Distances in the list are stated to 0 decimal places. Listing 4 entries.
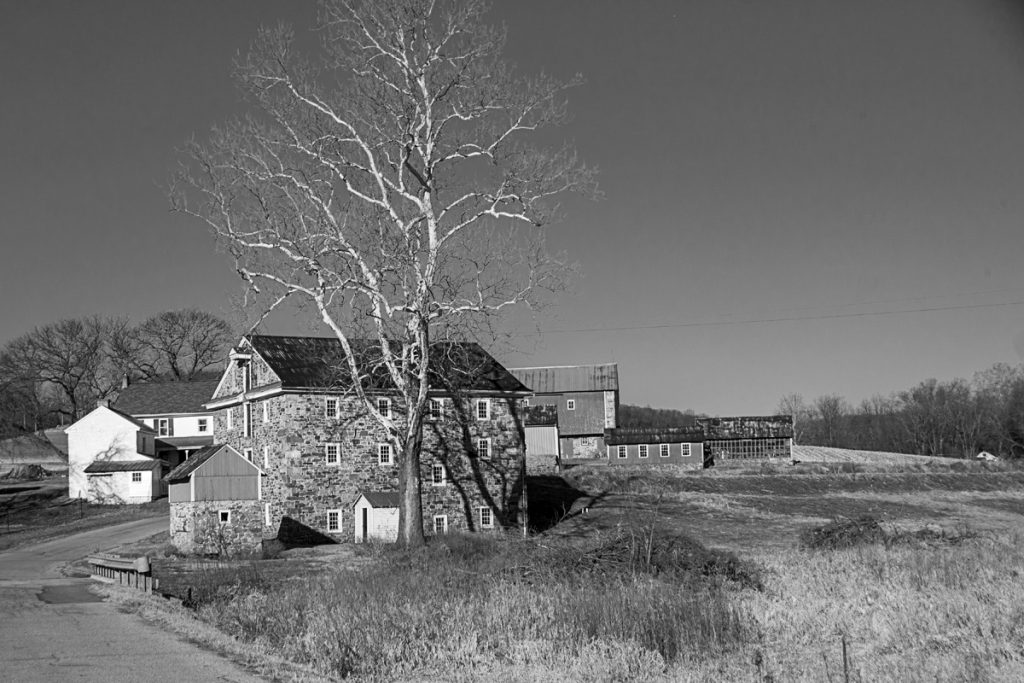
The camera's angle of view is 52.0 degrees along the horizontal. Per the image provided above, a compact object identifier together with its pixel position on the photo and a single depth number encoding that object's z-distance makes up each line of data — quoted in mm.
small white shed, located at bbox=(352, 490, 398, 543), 43531
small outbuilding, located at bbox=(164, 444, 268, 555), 39594
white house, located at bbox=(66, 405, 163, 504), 62688
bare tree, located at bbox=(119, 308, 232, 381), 100438
